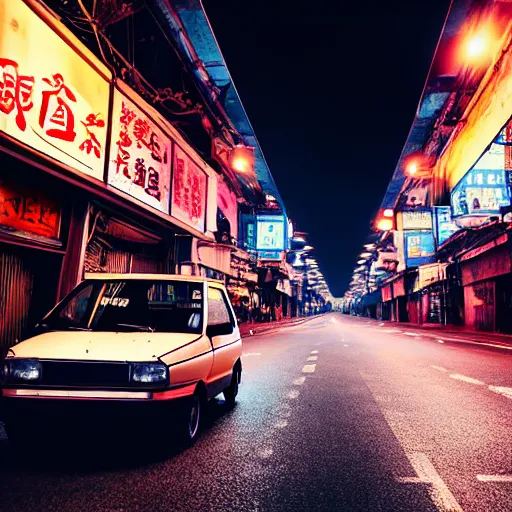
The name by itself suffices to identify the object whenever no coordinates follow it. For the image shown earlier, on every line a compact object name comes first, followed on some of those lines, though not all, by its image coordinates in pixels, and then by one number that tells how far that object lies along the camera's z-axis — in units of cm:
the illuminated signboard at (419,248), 3869
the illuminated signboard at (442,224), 3241
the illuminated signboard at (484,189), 1912
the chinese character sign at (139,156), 1048
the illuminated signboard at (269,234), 3703
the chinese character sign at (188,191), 1451
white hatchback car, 376
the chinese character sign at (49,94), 693
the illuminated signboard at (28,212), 830
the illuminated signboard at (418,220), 3928
